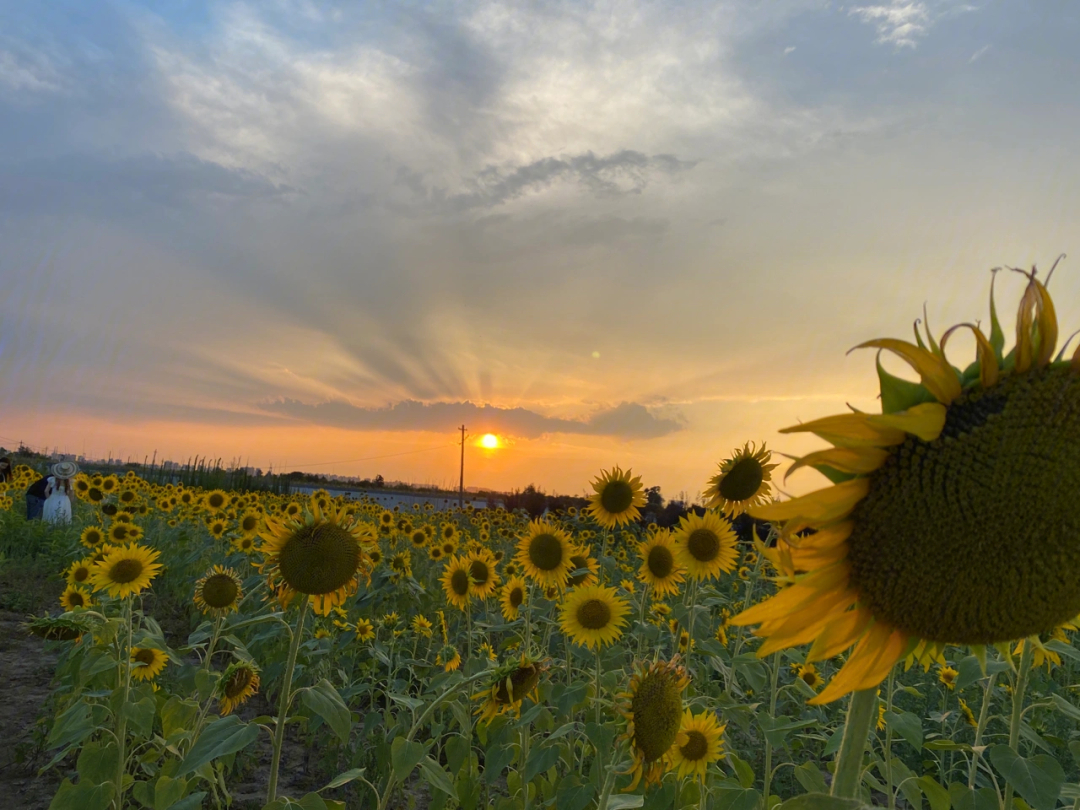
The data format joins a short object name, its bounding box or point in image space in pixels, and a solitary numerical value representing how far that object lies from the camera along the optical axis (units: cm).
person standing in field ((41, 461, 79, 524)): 1408
